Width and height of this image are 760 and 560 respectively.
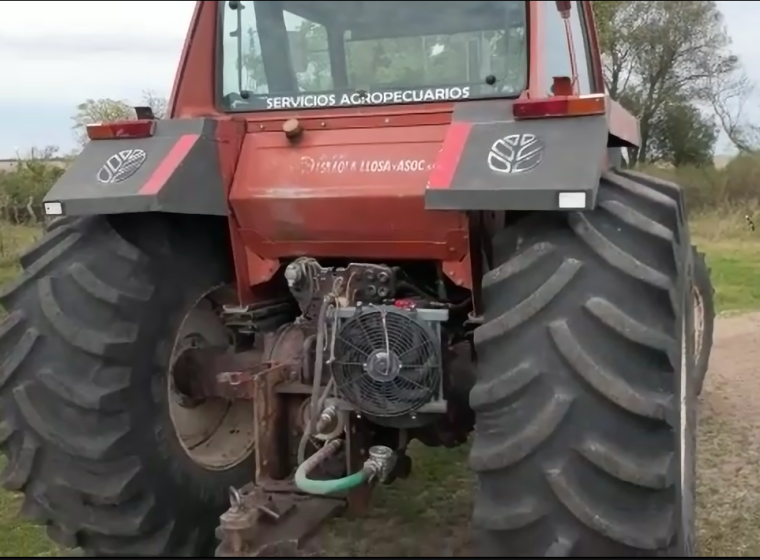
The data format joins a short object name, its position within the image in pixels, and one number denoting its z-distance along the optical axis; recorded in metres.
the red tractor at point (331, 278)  2.68
